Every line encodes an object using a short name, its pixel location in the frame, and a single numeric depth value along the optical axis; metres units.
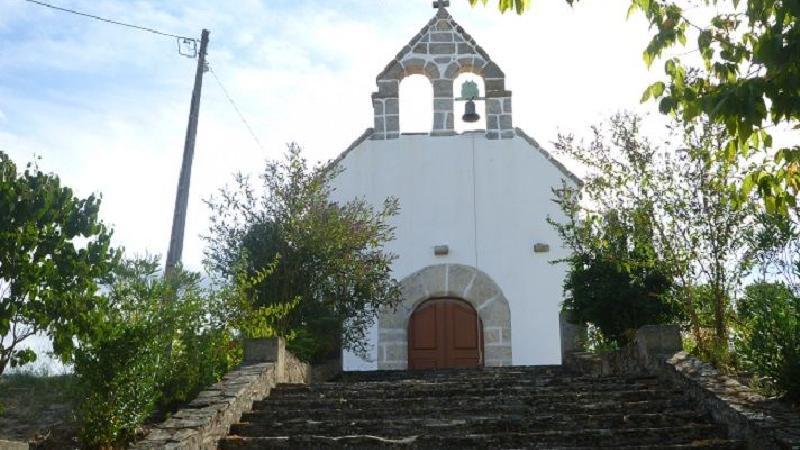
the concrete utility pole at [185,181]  11.62
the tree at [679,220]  9.66
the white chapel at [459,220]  14.57
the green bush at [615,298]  10.43
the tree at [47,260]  6.88
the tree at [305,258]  11.23
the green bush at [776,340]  7.40
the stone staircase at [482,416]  7.29
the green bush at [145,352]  7.36
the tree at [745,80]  5.01
